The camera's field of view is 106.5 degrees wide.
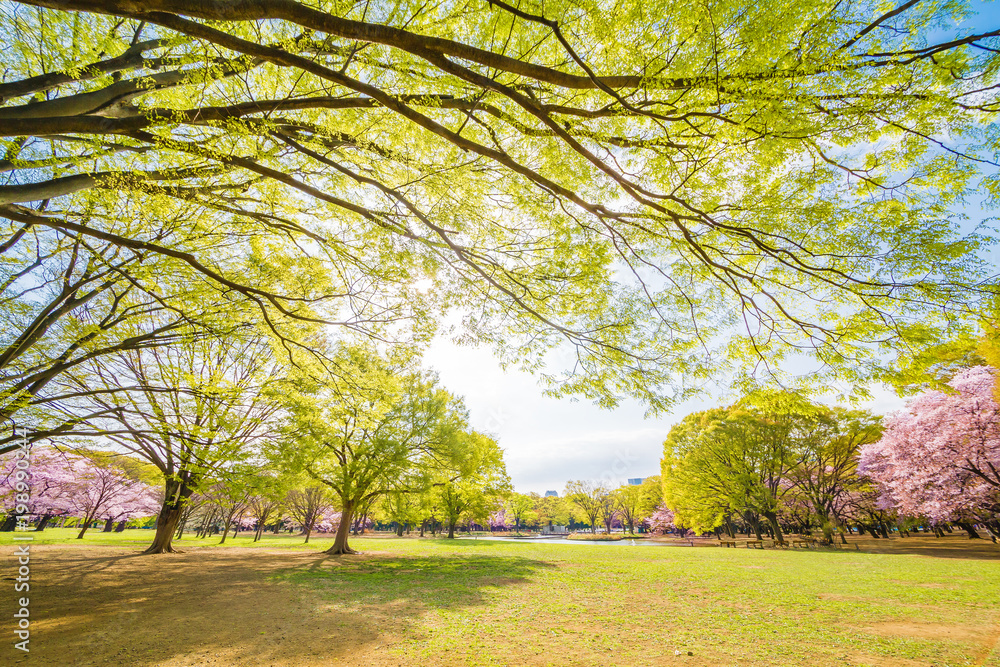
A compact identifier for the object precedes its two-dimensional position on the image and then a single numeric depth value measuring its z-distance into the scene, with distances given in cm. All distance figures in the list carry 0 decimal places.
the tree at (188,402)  703
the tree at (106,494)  2256
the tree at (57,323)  561
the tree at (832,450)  2127
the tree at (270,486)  1032
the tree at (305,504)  2918
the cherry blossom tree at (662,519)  4575
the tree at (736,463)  2170
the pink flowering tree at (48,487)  1553
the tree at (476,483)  1822
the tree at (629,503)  4841
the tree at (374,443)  1270
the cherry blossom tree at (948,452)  1440
